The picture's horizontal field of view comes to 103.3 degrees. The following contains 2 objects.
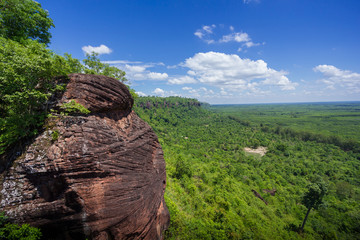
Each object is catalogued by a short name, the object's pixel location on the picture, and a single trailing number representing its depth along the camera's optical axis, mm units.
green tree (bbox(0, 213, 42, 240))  6875
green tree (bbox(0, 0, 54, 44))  11738
